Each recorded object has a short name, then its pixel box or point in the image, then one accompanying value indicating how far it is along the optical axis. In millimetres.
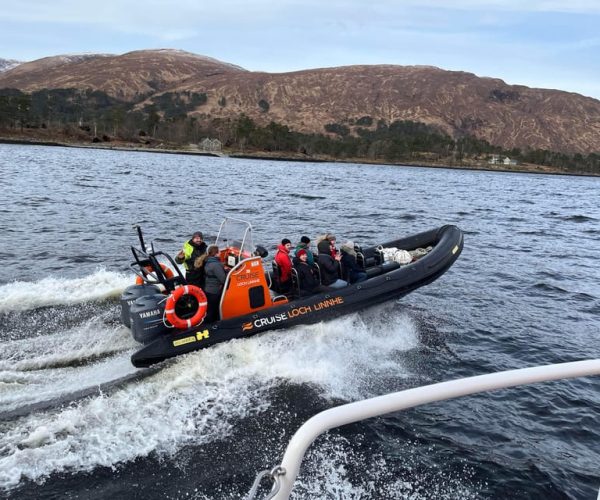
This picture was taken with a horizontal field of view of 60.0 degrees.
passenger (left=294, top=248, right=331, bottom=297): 9602
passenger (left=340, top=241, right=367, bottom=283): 10453
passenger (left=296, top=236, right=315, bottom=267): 9847
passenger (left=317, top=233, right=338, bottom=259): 10297
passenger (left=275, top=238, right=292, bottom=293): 9727
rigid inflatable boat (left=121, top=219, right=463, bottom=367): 7930
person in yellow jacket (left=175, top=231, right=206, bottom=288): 9344
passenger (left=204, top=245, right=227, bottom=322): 8461
